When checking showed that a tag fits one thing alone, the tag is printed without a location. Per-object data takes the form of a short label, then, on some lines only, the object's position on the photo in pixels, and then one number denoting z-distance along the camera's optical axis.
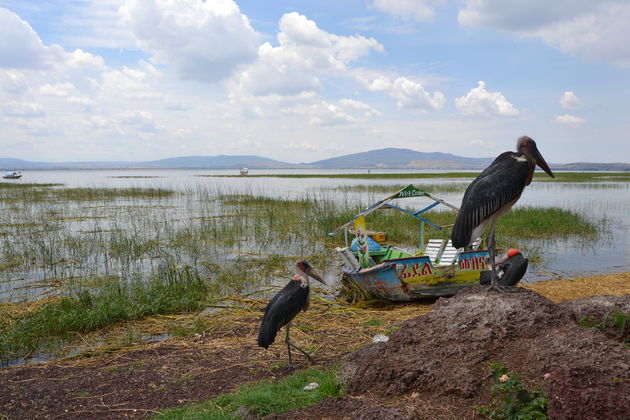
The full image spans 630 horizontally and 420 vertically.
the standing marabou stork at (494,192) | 5.28
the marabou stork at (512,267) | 7.70
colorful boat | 9.07
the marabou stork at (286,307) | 5.68
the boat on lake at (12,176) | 62.34
